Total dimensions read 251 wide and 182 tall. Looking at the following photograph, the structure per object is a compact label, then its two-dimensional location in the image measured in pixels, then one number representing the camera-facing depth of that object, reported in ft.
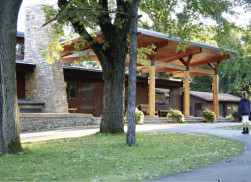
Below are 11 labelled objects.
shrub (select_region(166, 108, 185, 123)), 64.28
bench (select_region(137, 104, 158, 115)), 75.36
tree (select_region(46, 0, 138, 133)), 34.86
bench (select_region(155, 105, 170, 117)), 85.29
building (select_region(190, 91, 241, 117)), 103.09
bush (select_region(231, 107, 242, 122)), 76.65
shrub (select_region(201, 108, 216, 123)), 70.49
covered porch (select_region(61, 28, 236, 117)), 58.95
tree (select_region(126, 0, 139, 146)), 26.55
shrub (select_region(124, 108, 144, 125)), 56.18
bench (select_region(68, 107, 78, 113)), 64.66
